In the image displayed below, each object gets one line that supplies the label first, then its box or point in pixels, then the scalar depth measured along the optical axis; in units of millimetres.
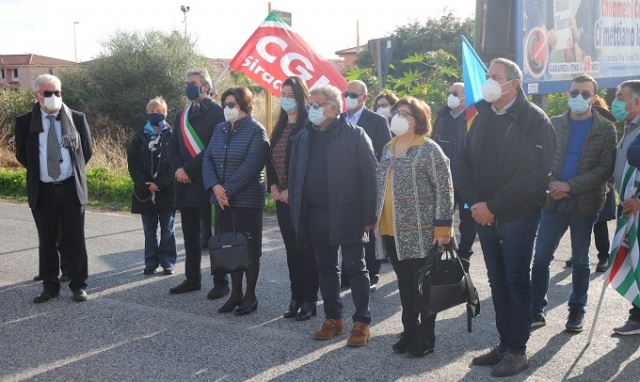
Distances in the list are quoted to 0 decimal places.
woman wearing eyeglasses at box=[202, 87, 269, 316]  6570
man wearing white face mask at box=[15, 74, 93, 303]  7121
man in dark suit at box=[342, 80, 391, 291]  7418
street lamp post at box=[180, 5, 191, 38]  47388
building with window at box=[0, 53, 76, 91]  81375
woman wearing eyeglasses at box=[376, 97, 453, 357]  5230
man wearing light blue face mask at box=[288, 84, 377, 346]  5645
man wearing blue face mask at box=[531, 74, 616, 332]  5855
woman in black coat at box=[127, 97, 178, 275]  8375
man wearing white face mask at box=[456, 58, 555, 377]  4824
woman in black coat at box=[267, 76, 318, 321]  6395
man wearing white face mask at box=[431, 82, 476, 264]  7848
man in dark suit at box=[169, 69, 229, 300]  7270
